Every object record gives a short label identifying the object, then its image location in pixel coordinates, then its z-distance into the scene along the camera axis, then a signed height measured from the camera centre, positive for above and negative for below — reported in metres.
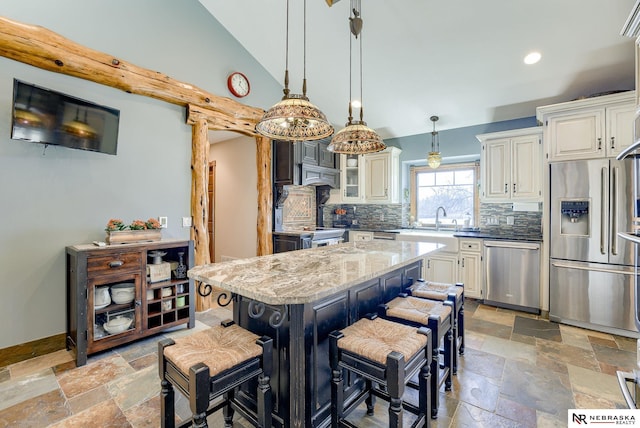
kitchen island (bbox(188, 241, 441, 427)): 1.44 -0.55
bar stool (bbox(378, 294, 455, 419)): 1.75 -0.66
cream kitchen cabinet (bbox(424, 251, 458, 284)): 4.21 -0.76
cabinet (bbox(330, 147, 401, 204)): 5.05 +0.72
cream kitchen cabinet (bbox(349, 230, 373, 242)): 5.05 -0.33
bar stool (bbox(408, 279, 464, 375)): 2.22 -0.62
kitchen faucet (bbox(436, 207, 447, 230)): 4.98 +0.07
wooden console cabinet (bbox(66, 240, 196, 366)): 2.42 -0.78
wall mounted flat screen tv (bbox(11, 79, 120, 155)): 2.22 +0.81
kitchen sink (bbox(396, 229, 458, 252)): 4.21 -0.30
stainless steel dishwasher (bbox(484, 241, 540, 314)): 3.60 -0.74
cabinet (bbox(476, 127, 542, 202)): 3.77 +0.73
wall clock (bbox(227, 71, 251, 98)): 3.83 +1.81
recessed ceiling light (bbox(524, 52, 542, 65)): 3.12 +1.78
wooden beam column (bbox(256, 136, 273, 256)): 4.46 +0.30
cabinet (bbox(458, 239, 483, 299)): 4.00 -0.69
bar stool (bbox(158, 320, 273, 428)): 1.20 -0.69
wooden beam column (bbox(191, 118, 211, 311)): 3.54 +0.34
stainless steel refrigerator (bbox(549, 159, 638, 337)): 2.98 -0.31
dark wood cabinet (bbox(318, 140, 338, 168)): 5.04 +1.09
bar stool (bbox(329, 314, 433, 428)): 1.33 -0.72
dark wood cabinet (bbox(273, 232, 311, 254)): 4.31 -0.40
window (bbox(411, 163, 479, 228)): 4.80 +0.41
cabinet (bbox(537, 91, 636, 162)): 3.05 +1.04
